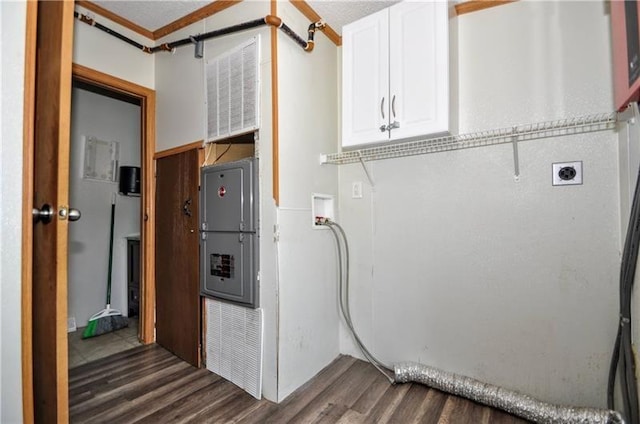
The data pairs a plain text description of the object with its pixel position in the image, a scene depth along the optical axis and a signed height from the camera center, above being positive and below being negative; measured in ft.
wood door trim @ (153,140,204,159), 7.71 +1.98
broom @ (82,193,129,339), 9.24 -3.08
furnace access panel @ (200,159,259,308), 6.41 -0.21
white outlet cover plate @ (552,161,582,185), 5.45 +0.85
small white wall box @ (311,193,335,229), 7.36 +0.35
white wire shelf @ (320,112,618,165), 5.19 +1.63
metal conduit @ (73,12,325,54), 6.18 +4.46
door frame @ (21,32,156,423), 3.15 -0.01
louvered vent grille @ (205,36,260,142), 6.45 +2.98
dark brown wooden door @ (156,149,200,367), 7.59 -0.88
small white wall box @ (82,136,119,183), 10.24 +2.25
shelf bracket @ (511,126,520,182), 5.81 +1.16
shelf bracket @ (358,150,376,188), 7.48 +1.22
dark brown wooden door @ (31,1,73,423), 3.12 +0.29
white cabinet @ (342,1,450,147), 5.76 +3.04
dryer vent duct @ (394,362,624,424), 4.92 -3.28
